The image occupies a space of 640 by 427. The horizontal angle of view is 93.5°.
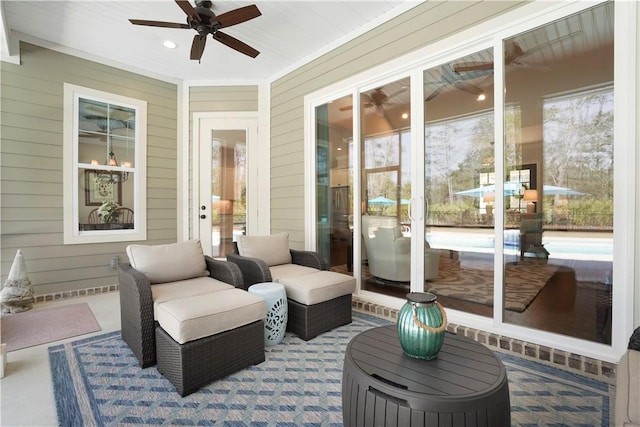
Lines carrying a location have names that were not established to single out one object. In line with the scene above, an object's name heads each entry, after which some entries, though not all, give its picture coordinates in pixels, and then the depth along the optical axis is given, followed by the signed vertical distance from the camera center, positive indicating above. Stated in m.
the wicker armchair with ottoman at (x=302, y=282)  2.64 -0.66
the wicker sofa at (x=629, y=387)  0.99 -0.67
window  3.86 +0.60
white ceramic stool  2.49 -0.84
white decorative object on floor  3.22 -0.87
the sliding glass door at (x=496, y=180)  2.34 +0.29
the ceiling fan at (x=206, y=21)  2.75 +1.82
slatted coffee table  1.10 -0.70
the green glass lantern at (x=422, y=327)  1.38 -0.54
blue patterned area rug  1.63 -1.12
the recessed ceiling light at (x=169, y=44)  3.72 +2.09
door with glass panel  4.79 +0.57
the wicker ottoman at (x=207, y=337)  1.83 -0.83
